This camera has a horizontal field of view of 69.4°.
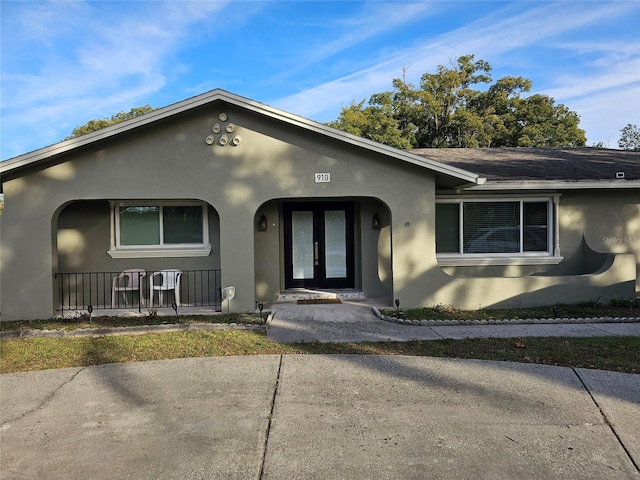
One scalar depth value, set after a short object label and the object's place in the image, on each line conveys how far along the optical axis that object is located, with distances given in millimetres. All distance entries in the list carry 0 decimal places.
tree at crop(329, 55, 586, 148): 31438
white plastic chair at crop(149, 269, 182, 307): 9844
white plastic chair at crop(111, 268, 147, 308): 9812
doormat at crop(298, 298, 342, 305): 10039
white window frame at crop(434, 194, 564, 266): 10445
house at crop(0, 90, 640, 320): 8766
